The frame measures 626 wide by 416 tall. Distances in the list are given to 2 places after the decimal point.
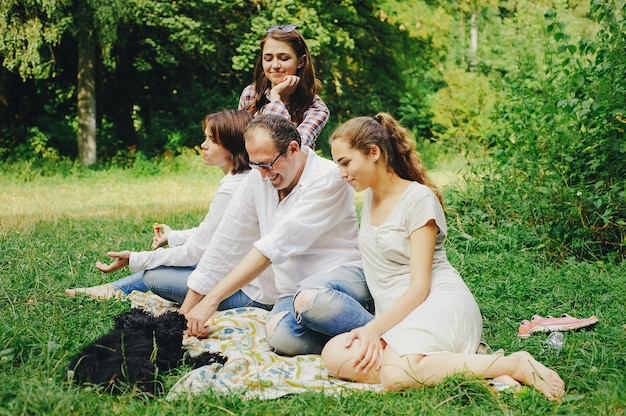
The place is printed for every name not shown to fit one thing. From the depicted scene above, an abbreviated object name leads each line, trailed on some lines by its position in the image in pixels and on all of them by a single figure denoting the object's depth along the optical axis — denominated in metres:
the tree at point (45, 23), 12.60
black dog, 3.00
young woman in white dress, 3.07
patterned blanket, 3.05
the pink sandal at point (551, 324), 3.91
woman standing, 4.67
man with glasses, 3.46
